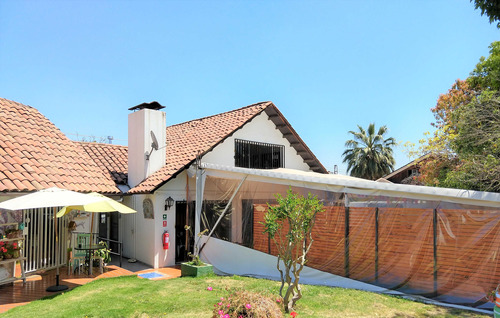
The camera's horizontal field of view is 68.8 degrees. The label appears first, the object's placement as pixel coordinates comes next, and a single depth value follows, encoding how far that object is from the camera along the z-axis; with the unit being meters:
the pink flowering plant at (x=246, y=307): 5.91
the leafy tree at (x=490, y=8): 9.55
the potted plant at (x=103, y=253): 14.77
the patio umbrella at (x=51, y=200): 10.77
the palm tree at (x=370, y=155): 48.71
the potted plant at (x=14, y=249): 12.34
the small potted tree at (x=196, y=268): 13.54
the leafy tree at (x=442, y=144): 18.22
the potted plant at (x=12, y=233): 12.52
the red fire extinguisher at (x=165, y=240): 15.90
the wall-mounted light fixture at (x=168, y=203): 16.16
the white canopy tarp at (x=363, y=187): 9.67
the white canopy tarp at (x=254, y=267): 11.68
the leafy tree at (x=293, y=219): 8.59
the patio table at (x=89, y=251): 14.26
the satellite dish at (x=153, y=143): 17.12
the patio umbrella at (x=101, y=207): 11.92
